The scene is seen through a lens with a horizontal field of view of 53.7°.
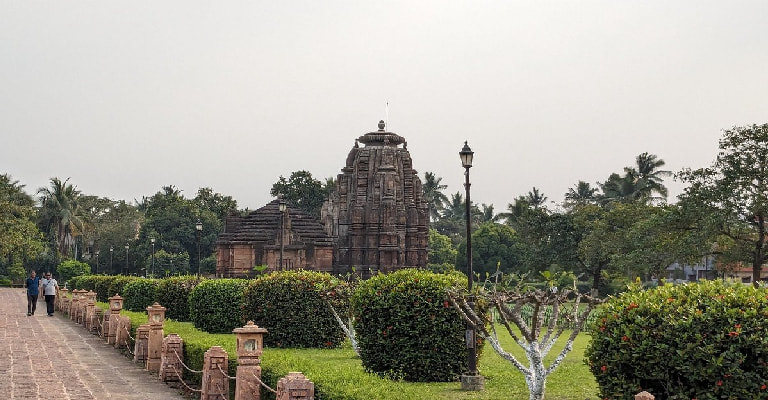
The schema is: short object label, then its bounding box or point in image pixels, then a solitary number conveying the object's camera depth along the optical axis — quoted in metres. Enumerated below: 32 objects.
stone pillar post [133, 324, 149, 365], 17.39
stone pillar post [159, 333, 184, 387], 14.74
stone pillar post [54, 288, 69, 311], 33.91
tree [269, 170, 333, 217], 87.94
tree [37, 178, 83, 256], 83.00
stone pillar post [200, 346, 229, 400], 11.92
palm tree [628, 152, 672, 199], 67.75
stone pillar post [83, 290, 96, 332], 25.35
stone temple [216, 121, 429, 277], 47.97
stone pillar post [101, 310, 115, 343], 22.31
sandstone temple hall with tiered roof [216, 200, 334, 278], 48.94
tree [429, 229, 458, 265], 87.94
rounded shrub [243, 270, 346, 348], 19.62
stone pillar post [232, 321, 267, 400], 10.80
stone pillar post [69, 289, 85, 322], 29.33
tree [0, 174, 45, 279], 51.91
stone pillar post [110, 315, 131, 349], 19.83
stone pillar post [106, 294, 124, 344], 21.25
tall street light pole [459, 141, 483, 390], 12.88
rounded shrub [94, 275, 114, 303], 41.94
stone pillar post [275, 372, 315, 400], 8.59
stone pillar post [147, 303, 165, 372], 16.41
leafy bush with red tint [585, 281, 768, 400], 7.88
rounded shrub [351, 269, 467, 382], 13.51
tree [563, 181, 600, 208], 94.86
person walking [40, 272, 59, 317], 31.78
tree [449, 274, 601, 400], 10.21
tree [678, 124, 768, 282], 31.05
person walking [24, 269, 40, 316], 30.69
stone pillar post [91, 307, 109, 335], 24.18
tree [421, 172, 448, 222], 104.88
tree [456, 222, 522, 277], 75.31
